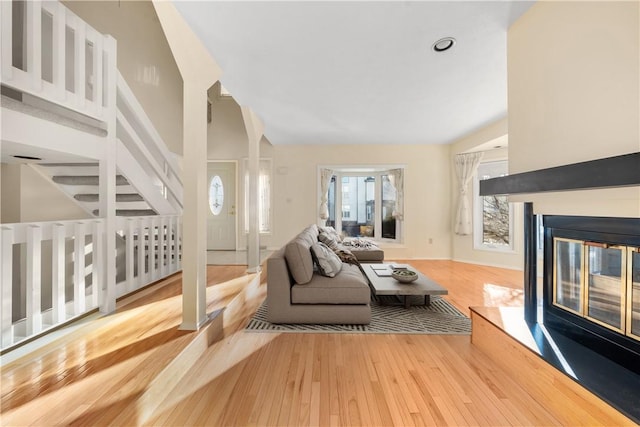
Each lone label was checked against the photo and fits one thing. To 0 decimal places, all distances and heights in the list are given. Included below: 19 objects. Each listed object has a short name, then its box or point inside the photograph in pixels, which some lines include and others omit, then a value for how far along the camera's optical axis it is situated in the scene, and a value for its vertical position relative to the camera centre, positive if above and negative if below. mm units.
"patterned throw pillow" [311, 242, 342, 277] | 2562 -464
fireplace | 1479 -439
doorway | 6234 +208
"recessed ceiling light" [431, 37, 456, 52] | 2188 +1454
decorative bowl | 2762 -650
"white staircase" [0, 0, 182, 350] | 1825 +504
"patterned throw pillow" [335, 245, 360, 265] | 3577 -571
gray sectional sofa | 2430 -757
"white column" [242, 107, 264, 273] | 4125 +155
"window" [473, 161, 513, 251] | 4789 -59
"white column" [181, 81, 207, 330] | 2148 +88
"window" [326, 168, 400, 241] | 6066 +280
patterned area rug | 2334 -1017
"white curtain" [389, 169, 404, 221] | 5664 +514
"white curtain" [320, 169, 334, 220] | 5844 +552
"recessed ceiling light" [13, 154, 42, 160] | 2408 +539
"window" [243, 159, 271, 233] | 6016 +461
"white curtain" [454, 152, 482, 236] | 5086 +550
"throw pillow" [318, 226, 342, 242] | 4546 -290
